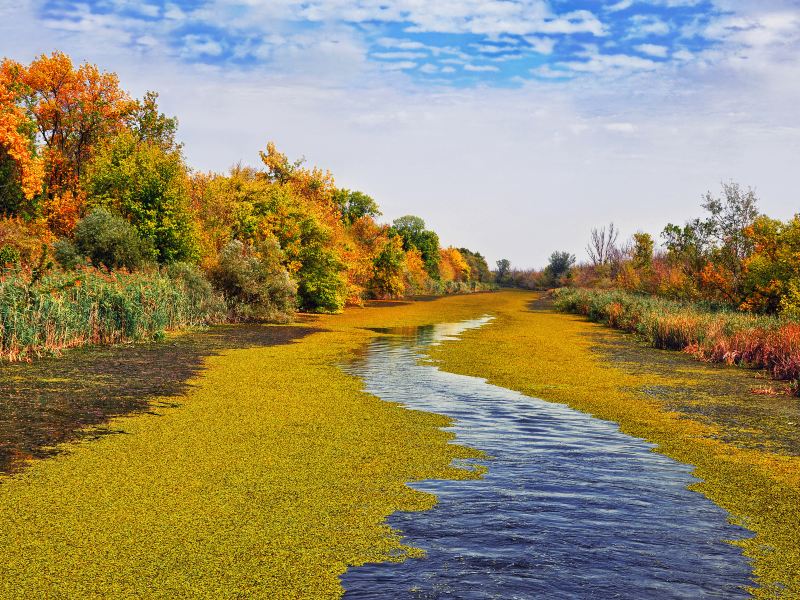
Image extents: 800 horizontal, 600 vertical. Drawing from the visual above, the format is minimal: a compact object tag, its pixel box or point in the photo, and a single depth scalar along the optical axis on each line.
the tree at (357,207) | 67.25
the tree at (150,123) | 46.44
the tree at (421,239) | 96.88
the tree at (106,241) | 28.66
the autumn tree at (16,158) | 33.25
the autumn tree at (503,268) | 162.38
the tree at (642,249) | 57.31
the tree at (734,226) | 33.41
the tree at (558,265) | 112.88
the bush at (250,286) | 31.02
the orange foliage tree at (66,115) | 41.23
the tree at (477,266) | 136.98
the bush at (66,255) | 27.42
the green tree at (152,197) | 33.47
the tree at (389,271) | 61.28
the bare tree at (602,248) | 85.39
